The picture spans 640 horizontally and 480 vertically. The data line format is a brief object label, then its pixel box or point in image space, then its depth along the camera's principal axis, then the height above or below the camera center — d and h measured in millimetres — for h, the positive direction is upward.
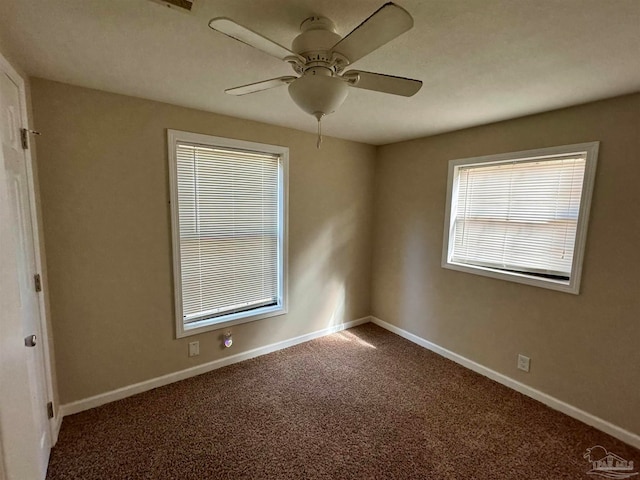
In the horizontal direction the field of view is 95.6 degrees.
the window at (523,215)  2121 -1
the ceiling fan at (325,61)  1000 +596
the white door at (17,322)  885 -472
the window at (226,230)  2427 -204
